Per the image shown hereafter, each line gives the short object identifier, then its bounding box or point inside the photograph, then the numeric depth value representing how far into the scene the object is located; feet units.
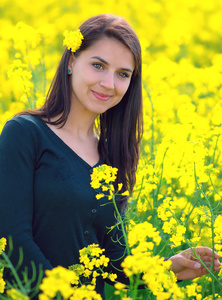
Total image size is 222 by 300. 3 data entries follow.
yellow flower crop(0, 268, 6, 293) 5.36
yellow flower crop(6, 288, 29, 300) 4.67
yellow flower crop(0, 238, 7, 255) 5.26
